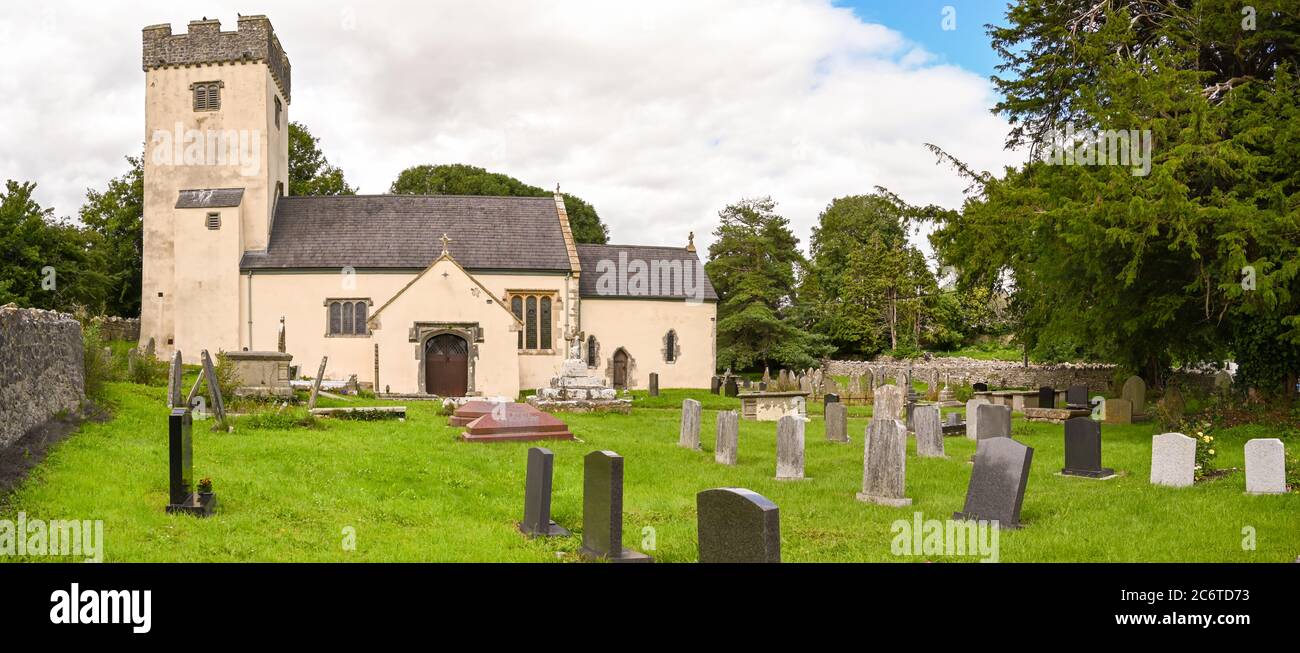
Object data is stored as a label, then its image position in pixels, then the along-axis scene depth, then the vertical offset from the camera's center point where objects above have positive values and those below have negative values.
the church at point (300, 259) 32.22 +2.80
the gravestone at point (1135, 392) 24.34 -1.73
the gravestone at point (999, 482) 9.89 -1.77
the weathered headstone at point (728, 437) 15.34 -1.91
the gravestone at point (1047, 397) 25.05 -1.94
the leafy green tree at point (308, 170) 51.25 +9.47
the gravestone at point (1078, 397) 24.37 -1.87
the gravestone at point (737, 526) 6.19 -1.47
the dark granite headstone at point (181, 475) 9.42 -1.62
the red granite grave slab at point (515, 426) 16.78 -1.94
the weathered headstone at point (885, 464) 11.45 -1.79
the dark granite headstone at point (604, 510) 8.21 -1.75
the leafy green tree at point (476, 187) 58.38 +9.64
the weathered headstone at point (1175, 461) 12.43 -1.88
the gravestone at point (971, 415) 19.51 -1.91
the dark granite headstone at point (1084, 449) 13.66 -1.88
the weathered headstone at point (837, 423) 18.66 -2.01
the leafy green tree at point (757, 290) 47.34 +2.23
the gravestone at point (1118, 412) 22.61 -2.13
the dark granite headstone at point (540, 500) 9.47 -1.88
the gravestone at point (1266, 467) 11.29 -1.77
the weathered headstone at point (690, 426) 17.48 -1.96
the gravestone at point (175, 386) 16.02 -1.10
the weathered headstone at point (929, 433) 16.12 -1.92
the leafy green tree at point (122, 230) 44.41 +4.94
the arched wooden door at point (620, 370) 38.94 -1.86
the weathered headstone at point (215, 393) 15.74 -1.19
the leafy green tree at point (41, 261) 30.91 +2.43
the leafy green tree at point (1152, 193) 16.92 +2.95
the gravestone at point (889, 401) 19.92 -1.66
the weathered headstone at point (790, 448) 13.55 -1.86
